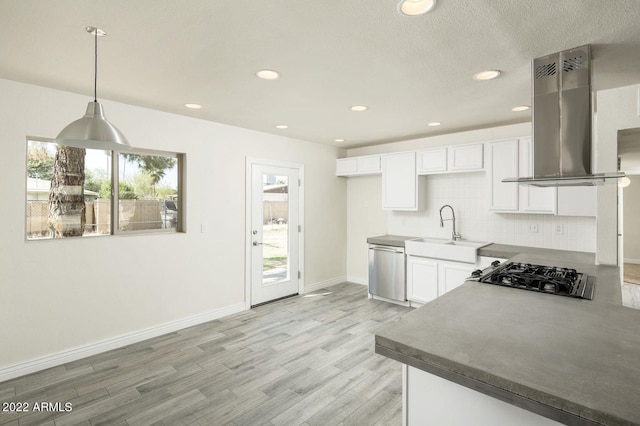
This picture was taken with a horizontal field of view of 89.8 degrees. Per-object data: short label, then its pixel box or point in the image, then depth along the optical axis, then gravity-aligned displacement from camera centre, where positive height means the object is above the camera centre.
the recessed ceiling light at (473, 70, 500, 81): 2.47 +1.09
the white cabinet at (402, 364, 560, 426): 1.11 -0.72
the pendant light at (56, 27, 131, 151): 1.70 +0.43
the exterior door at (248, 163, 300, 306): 4.56 -0.29
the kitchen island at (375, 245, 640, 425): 0.92 -0.50
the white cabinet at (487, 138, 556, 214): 3.67 +0.34
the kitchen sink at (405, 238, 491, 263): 3.87 -0.45
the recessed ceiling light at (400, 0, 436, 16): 1.59 +1.05
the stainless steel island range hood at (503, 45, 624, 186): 2.04 +0.62
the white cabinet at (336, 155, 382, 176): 5.21 +0.81
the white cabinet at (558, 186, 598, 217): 3.35 +0.13
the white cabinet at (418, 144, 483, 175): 4.14 +0.74
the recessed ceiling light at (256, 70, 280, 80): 2.47 +1.09
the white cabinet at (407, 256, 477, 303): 3.98 -0.82
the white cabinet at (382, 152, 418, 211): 4.75 +0.48
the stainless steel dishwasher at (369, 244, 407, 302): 4.57 -0.86
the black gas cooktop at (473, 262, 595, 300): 1.93 -0.45
